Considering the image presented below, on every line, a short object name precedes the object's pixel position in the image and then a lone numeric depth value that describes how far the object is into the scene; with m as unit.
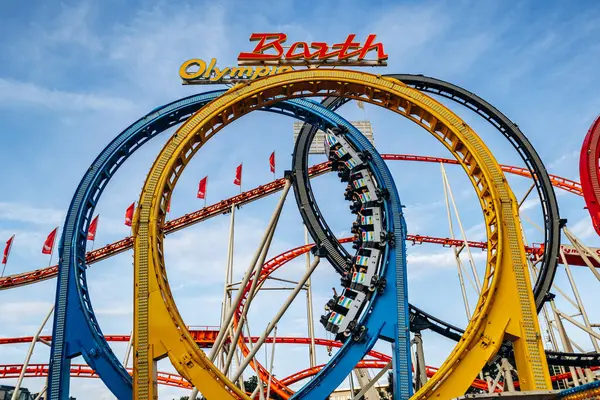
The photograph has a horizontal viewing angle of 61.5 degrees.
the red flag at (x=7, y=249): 23.64
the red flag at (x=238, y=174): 23.66
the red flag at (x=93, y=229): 21.17
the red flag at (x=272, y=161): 23.89
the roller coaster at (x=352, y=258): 10.18
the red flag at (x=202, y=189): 23.79
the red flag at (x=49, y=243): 22.14
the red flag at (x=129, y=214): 22.56
